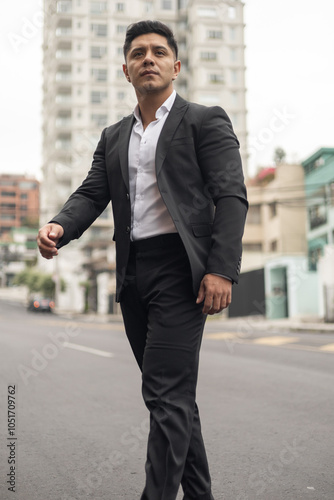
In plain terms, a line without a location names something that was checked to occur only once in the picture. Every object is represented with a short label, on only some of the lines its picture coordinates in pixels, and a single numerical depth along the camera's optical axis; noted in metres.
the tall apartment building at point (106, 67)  64.19
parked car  45.97
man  2.39
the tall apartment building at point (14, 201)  147.25
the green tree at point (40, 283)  60.56
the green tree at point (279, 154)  50.53
